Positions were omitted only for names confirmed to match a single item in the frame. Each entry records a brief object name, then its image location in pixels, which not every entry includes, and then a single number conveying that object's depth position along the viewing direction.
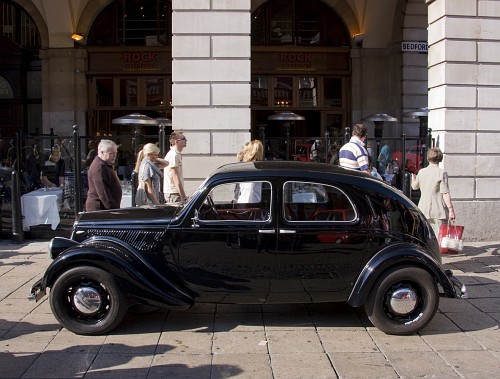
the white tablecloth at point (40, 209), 10.41
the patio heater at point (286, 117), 17.41
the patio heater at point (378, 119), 15.14
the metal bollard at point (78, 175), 10.27
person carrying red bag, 8.98
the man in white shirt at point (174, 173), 8.65
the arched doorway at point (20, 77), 18.64
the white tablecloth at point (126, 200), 10.74
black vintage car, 5.65
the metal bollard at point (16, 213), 10.00
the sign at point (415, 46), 15.75
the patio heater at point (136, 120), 15.57
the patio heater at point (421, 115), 14.44
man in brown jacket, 7.16
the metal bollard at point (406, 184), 11.38
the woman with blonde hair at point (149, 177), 8.31
